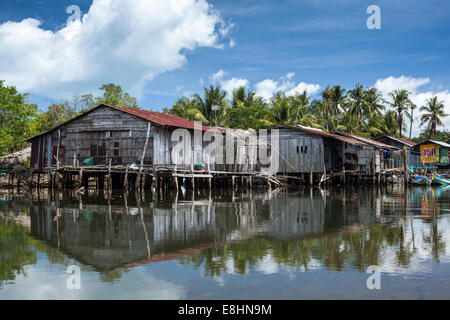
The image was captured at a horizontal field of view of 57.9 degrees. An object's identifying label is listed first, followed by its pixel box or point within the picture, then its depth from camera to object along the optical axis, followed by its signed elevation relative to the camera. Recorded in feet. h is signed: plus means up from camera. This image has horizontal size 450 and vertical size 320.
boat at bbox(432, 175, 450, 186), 103.91 -2.97
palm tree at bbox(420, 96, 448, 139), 187.21 +25.04
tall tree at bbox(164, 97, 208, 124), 132.98 +20.90
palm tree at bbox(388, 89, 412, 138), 181.98 +29.96
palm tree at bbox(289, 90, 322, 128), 139.95 +20.78
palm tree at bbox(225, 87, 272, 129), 132.16 +18.19
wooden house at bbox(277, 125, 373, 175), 103.14 +5.21
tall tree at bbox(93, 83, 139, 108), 134.92 +26.05
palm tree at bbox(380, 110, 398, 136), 170.30 +19.16
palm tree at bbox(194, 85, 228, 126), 137.46 +22.70
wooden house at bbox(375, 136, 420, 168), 142.31 +6.22
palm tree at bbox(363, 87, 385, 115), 169.25 +29.60
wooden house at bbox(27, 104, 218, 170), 80.07 +6.58
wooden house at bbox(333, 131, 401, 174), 115.55 +3.39
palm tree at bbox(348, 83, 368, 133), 163.32 +27.16
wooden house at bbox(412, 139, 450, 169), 139.95 +5.61
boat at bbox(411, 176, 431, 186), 106.01 -3.04
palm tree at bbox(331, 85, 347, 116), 160.56 +28.63
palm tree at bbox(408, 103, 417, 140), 184.65 +27.69
